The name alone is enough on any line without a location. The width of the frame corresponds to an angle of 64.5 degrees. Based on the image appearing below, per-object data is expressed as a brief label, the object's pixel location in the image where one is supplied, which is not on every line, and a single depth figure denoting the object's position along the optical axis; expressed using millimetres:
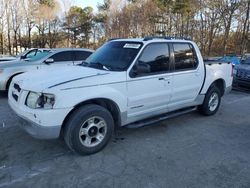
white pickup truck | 2812
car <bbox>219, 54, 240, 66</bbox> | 11725
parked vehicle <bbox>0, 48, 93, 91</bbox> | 6187
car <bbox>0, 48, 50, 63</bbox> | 7631
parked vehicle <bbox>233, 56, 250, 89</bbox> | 7437
